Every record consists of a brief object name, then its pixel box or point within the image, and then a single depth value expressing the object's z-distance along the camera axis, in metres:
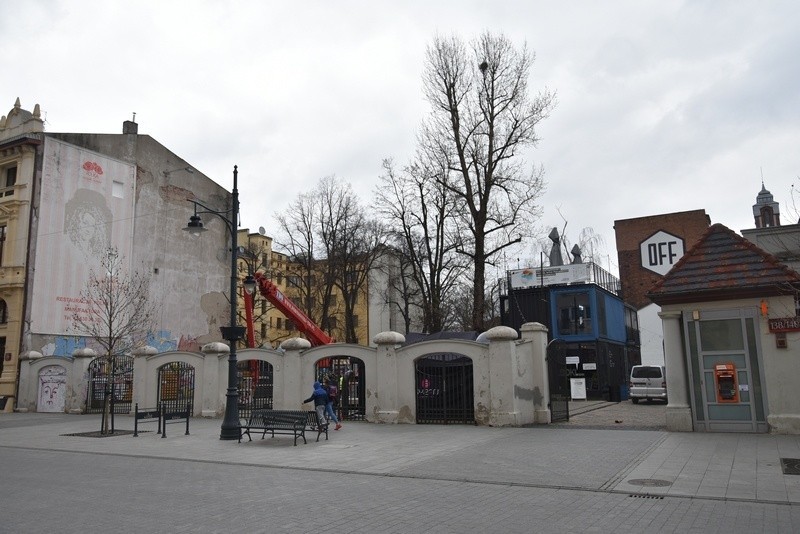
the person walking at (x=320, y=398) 17.28
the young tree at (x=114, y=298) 31.86
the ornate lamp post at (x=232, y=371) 16.61
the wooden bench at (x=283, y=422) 15.62
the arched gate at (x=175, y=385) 25.42
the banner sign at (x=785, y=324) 14.75
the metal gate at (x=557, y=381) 19.91
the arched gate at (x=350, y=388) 21.67
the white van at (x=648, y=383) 28.97
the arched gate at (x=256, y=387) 24.09
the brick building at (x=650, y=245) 49.94
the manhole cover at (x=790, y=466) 10.29
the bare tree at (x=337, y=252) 42.41
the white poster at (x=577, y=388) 32.78
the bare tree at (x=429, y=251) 34.88
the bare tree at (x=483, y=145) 28.08
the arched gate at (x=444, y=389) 19.66
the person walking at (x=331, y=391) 18.69
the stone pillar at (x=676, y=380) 15.91
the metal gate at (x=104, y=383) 28.33
